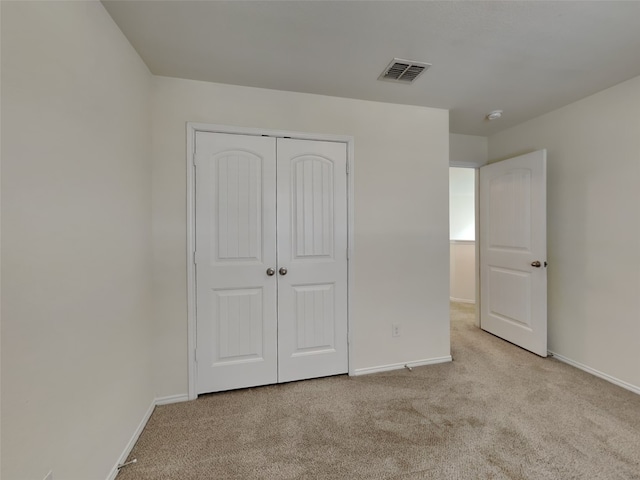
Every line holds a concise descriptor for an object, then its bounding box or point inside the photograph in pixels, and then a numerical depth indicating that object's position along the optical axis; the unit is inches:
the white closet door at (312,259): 92.7
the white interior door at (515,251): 110.1
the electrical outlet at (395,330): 103.0
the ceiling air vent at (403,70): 76.8
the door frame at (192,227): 83.7
